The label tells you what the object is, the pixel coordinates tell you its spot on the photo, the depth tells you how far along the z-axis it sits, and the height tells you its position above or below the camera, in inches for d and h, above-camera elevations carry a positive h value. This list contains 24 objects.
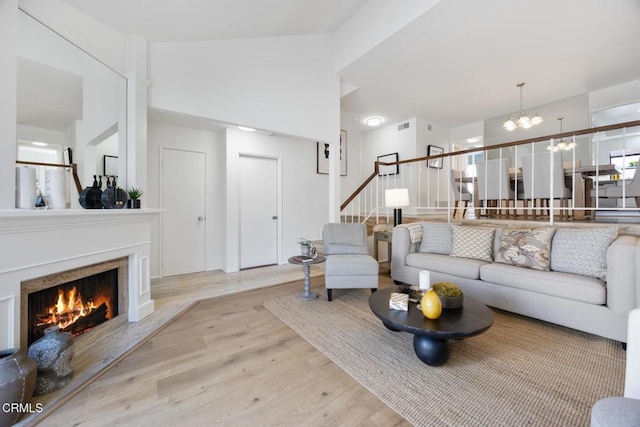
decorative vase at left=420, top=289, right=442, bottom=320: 71.6 -25.1
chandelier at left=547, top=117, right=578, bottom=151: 187.3 +49.4
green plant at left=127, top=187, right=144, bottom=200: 101.3 +8.8
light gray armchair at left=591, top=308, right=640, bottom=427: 34.2 -26.5
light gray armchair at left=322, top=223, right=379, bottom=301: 122.4 -26.8
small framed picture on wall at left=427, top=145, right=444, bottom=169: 244.8 +56.5
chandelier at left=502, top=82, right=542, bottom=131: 180.4 +63.9
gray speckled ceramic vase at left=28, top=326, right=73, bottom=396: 63.2 -35.2
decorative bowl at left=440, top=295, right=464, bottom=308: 79.0 -26.5
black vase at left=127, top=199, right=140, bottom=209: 102.2 +5.0
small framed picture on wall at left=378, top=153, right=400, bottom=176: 241.8 +44.3
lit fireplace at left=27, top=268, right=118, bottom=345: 76.2 -29.3
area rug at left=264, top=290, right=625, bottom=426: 56.8 -42.1
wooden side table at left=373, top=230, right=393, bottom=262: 168.1 -15.6
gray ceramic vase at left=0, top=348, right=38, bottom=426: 51.9 -33.5
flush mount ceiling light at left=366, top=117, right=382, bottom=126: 237.1 +85.9
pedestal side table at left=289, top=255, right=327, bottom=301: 126.1 -33.1
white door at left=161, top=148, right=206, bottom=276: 163.6 +2.2
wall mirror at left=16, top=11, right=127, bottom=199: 69.1 +35.2
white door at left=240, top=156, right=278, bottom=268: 184.7 +2.9
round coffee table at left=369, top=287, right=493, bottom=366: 66.3 -29.1
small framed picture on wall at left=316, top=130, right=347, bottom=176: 219.0 +50.4
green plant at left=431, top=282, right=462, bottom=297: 79.4 -23.3
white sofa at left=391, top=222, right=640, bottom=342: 79.5 -27.1
